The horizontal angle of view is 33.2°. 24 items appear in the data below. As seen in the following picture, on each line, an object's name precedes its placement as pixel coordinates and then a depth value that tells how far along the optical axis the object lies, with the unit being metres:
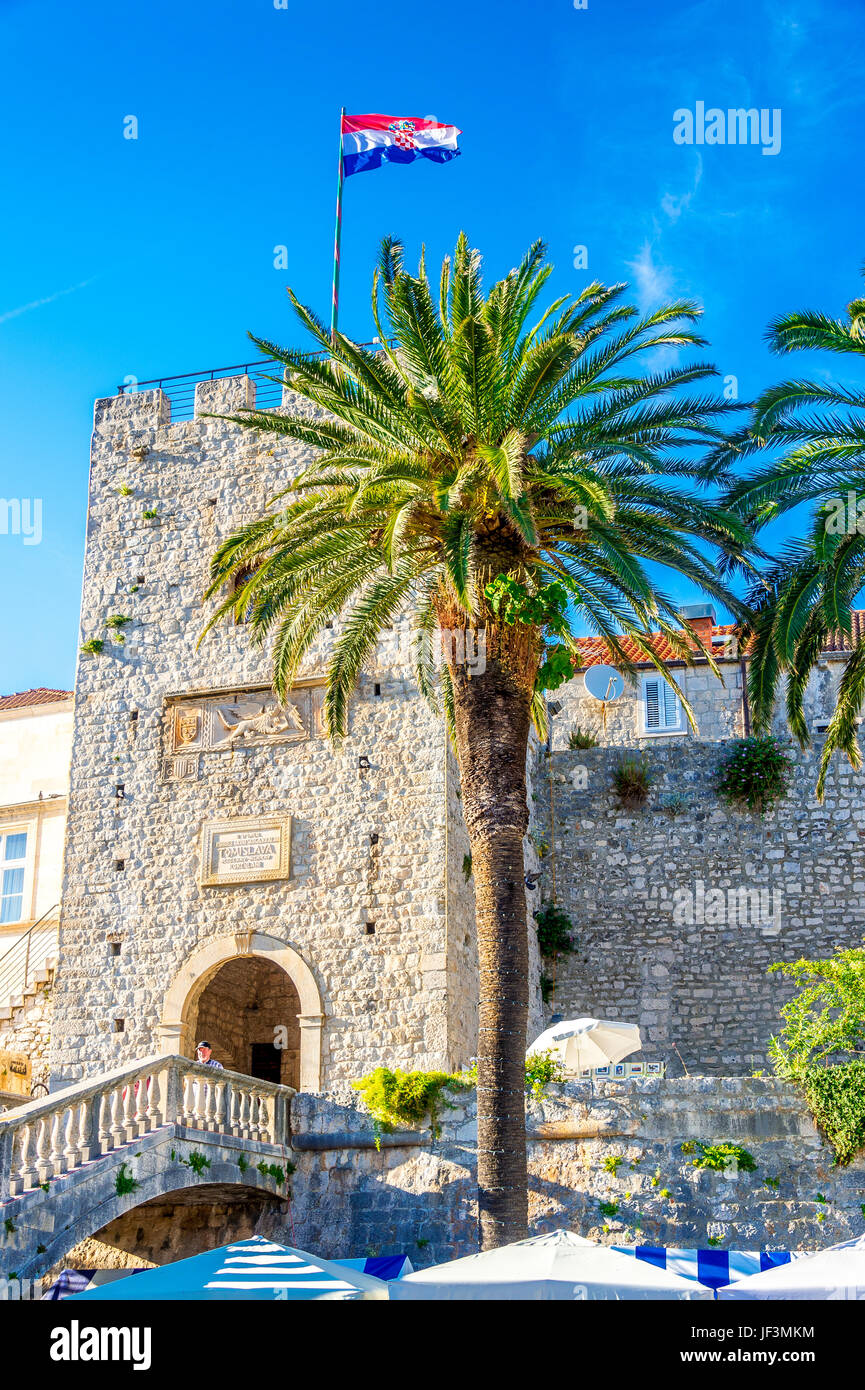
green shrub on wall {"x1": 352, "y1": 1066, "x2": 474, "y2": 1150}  17.05
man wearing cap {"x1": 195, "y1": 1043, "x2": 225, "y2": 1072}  19.28
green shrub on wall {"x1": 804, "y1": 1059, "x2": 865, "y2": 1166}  15.47
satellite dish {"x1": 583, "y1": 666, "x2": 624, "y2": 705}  25.95
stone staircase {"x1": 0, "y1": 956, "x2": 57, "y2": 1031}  22.20
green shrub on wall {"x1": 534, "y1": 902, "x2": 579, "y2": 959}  23.95
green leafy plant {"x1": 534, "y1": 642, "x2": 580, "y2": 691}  15.41
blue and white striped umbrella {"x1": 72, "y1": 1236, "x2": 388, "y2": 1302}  11.10
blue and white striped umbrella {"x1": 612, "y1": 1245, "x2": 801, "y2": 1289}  14.16
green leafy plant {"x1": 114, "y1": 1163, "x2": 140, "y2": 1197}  14.13
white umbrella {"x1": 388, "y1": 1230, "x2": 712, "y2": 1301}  11.32
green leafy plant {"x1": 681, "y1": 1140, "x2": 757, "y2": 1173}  15.79
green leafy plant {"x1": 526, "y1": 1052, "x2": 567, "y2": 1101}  16.89
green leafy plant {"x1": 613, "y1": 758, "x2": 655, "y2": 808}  24.58
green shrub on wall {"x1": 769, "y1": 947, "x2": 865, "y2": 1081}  15.99
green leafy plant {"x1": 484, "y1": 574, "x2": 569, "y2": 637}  14.79
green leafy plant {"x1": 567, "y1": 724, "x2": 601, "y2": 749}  25.23
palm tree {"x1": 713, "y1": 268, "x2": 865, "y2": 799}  14.38
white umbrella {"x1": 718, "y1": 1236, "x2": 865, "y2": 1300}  10.91
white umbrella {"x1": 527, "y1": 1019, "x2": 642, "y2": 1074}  18.06
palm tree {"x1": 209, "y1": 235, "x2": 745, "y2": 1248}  14.34
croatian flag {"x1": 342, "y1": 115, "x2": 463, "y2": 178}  21.33
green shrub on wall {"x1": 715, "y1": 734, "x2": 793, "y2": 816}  23.98
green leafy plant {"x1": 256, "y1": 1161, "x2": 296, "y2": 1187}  16.75
